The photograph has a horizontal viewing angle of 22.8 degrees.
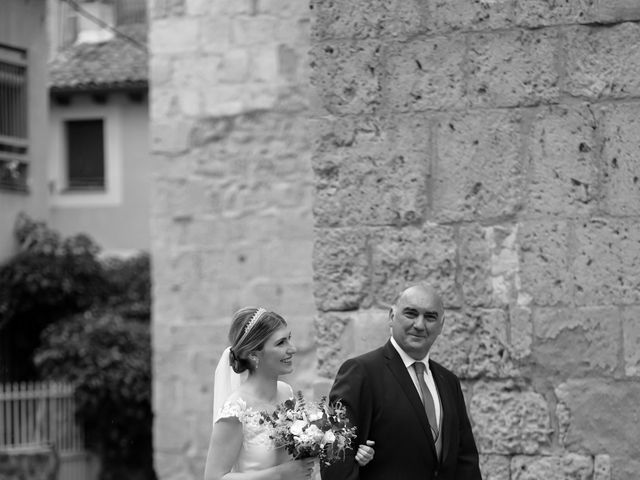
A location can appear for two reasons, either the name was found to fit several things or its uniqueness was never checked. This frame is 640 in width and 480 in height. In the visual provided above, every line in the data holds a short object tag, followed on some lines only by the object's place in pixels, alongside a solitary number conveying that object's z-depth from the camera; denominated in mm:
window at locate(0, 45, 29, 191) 21359
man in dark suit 5652
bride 5336
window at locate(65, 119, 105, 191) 25562
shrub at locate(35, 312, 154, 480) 18422
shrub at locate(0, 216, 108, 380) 20594
